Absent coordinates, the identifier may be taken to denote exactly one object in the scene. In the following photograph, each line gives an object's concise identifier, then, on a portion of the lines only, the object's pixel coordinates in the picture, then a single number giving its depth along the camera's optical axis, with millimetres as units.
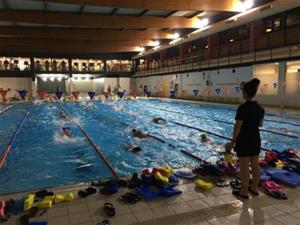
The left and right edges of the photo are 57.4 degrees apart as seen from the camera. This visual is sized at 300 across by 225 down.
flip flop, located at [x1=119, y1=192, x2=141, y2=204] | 3191
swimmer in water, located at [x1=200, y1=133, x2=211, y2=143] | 7416
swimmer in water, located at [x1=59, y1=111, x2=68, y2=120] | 12461
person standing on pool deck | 3119
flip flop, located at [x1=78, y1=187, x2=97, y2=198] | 3371
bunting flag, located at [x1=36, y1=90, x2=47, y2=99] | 25044
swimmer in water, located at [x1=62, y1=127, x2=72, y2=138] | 8259
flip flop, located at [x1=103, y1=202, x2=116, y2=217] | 2879
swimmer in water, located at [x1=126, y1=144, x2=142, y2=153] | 6470
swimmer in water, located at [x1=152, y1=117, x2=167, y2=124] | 10921
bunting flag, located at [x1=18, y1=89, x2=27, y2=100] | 23109
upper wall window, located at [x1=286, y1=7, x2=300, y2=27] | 14678
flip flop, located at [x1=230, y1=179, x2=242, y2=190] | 3545
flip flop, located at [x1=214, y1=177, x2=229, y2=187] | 3678
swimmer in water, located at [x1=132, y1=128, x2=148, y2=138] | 8041
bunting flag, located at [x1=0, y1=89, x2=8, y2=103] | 21906
